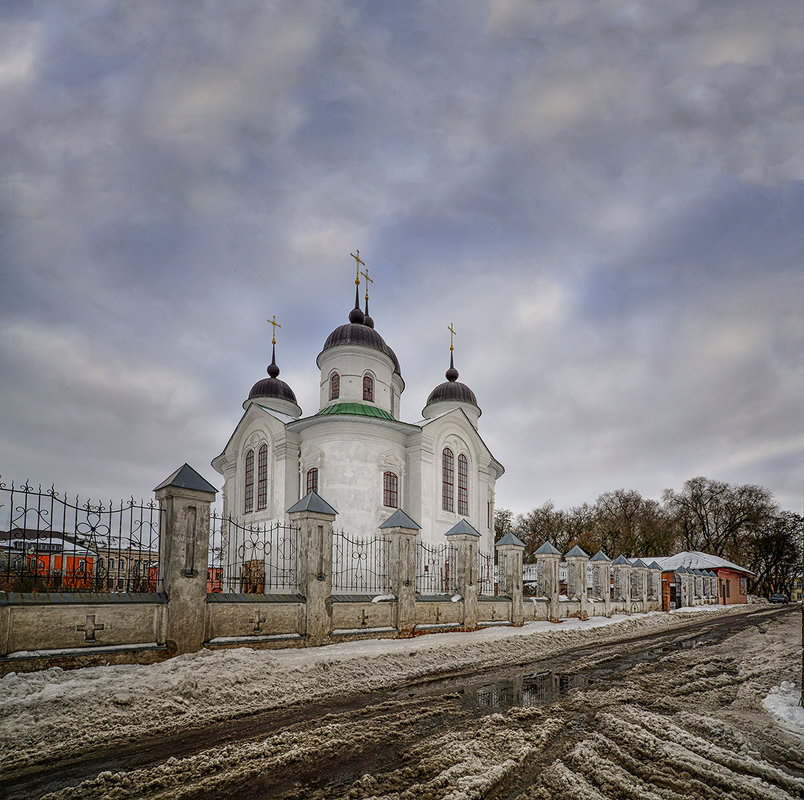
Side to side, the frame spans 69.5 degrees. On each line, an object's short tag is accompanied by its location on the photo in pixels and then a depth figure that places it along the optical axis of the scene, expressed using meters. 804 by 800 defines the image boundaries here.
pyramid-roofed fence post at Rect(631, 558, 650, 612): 24.56
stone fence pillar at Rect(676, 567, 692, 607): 30.49
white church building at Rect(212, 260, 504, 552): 21.50
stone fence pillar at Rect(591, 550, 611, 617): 21.08
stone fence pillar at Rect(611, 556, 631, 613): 23.09
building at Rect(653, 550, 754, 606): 39.25
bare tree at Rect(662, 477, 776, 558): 52.56
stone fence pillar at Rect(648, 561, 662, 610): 26.80
